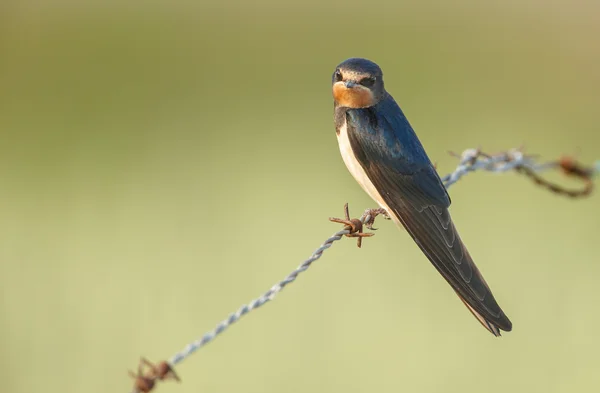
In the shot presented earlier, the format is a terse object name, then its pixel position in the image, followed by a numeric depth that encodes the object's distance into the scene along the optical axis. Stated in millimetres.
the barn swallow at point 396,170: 6500
